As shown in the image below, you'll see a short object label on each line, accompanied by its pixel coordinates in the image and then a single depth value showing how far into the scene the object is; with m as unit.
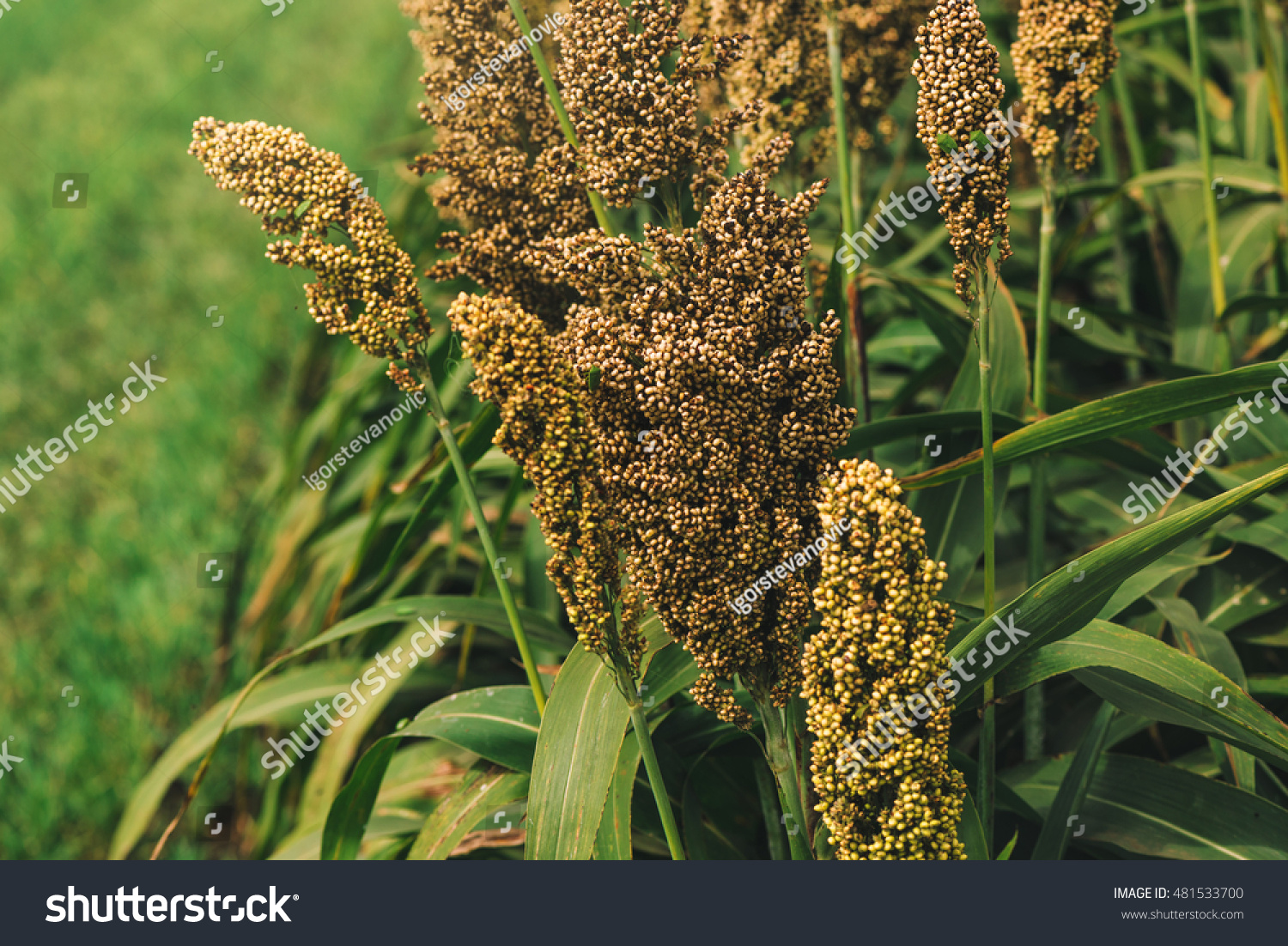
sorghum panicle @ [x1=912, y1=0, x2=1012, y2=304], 1.68
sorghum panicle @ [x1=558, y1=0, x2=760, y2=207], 1.74
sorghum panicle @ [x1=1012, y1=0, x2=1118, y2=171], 1.85
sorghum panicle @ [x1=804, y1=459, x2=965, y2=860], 1.64
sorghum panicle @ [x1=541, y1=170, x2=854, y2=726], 1.70
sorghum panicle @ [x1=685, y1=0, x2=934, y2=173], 1.94
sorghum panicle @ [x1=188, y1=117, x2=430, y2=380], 1.75
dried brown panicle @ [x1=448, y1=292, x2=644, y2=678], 1.69
